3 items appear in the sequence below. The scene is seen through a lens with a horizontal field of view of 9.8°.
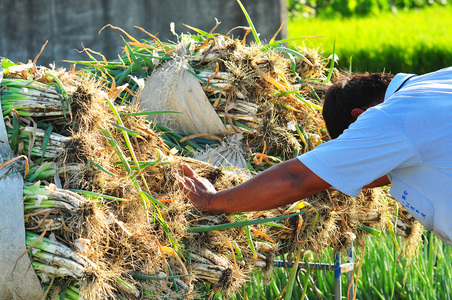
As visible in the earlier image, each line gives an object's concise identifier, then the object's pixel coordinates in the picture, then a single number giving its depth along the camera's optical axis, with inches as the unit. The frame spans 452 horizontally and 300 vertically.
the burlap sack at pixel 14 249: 316.7
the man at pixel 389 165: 323.3
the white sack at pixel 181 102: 347.4
